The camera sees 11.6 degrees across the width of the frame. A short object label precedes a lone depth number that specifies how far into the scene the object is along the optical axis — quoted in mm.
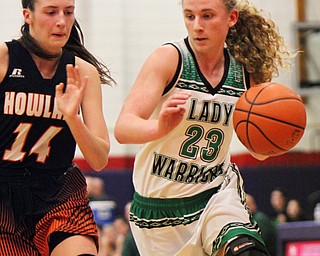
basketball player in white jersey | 9143
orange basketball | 9024
